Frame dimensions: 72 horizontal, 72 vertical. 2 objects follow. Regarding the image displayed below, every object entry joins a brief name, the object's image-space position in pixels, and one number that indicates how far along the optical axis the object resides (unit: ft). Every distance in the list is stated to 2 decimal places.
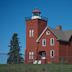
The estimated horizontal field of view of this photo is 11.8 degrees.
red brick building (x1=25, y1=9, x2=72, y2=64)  202.49
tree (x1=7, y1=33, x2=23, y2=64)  251.00
